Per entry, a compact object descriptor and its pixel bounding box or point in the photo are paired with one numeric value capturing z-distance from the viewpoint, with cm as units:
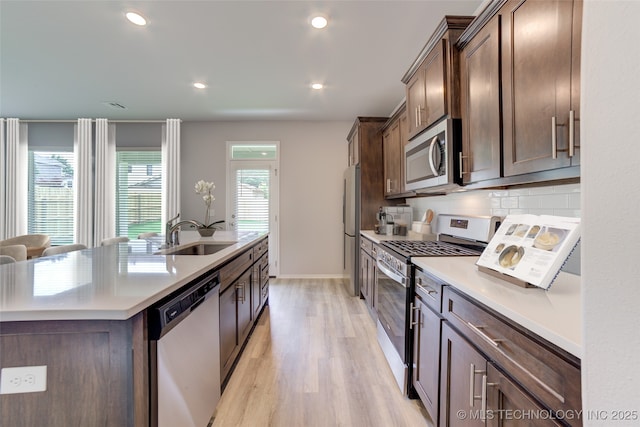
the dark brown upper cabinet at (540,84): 98
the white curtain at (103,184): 466
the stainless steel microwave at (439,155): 173
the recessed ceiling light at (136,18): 215
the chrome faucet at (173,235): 226
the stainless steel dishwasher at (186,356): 95
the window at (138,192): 481
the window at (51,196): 478
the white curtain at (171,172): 463
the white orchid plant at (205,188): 283
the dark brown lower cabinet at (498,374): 69
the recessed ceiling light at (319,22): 216
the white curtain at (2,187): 459
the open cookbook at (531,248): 94
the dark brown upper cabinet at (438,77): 172
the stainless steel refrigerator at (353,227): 368
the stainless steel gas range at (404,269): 170
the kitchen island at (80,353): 82
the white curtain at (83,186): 463
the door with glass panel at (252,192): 478
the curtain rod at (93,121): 468
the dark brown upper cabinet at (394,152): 300
